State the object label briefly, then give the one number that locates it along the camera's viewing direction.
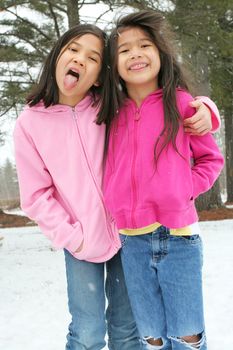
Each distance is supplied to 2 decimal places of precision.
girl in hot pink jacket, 2.04
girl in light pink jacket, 2.14
